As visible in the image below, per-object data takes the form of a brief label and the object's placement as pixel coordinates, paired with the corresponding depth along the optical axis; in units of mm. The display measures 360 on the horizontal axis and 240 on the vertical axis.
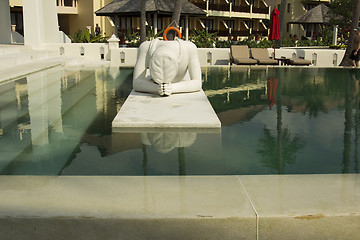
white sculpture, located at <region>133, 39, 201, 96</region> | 5750
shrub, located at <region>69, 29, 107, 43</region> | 23008
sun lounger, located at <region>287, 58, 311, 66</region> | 16206
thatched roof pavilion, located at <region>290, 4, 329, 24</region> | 46344
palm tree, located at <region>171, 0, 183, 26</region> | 22172
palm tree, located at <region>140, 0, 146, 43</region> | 24111
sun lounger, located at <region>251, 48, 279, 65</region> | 16406
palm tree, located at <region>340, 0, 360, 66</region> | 17922
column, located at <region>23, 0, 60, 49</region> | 18422
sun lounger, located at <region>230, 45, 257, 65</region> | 16800
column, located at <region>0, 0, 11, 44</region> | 21922
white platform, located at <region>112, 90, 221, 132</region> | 4770
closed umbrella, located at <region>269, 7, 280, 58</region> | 17570
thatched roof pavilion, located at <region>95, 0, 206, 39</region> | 33594
